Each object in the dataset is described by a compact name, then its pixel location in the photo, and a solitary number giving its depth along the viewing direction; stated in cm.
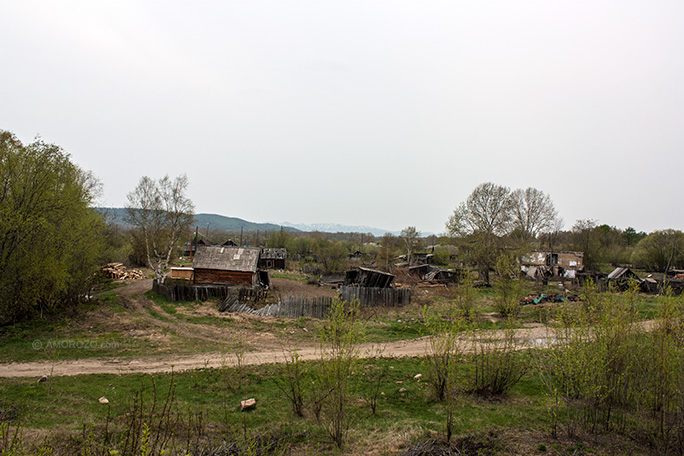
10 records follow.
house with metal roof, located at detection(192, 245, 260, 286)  2848
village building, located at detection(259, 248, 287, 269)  5288
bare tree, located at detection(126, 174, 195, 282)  3052
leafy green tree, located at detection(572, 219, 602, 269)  4572
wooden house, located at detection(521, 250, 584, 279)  4412
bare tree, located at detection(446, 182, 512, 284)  3778
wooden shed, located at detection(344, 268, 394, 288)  2977
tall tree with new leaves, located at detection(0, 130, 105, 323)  1452
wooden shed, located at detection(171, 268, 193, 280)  3469
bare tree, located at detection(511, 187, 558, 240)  4584
